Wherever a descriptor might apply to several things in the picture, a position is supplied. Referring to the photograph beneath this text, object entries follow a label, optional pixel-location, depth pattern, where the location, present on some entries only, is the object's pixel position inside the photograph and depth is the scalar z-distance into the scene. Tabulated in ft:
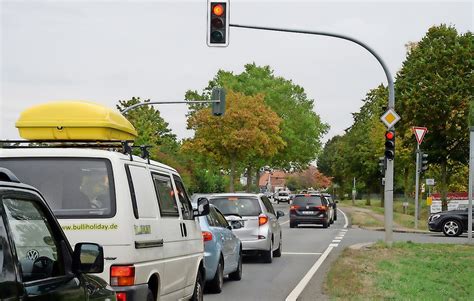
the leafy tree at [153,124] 224.94
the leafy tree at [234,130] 212.84
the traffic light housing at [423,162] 108.68
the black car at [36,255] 13.24
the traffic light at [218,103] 107.45
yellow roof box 28.37
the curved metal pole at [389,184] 71.20
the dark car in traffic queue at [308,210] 126.52
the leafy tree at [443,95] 158.51
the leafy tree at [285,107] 267.39
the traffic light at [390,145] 74.23
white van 23.11
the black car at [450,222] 106.01
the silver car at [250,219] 61.16
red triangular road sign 95.96
